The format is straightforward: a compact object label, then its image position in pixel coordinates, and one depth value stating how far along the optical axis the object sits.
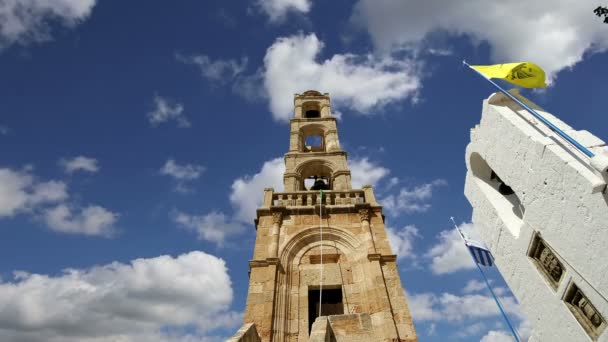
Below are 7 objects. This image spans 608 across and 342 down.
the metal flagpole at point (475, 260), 9.99
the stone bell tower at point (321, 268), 9.27
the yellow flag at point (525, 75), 8.25
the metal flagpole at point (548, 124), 6.25
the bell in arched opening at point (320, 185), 15.43
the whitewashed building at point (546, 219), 6.14
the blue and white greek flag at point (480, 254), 11.03
